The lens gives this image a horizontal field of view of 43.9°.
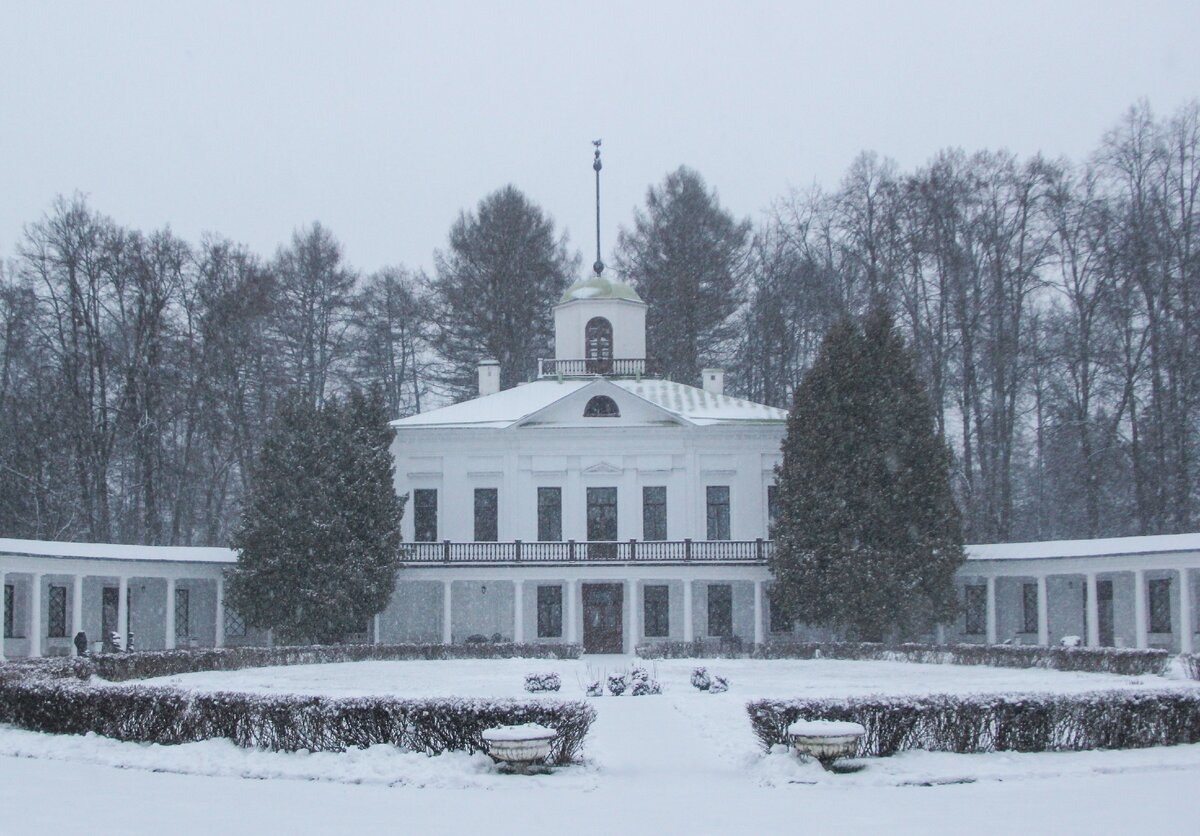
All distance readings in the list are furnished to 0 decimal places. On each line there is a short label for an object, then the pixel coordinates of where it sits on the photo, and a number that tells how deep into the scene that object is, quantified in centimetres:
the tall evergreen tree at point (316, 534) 3791
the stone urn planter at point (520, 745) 1529
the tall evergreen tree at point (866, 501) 3731
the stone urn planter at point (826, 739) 1534
